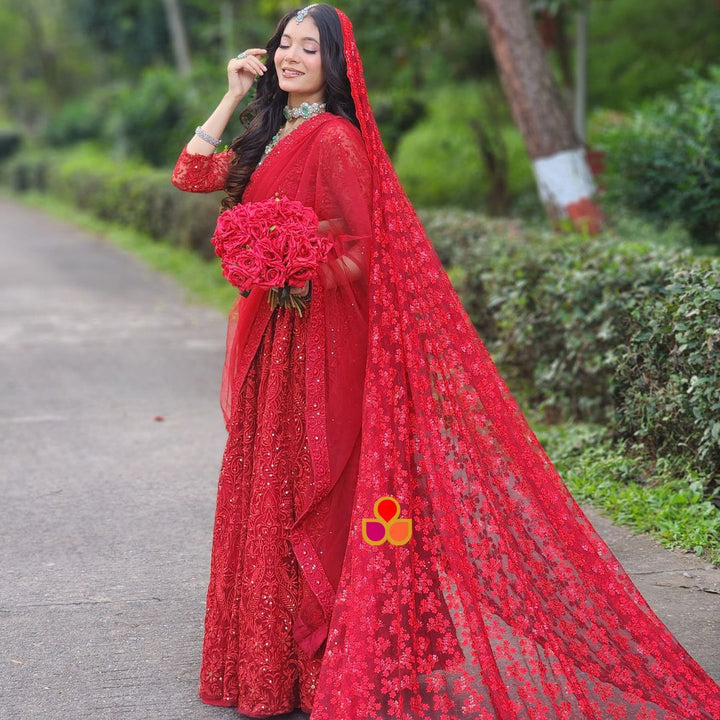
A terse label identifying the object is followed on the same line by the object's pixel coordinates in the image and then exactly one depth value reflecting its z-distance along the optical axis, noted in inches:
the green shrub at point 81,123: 1274.6
